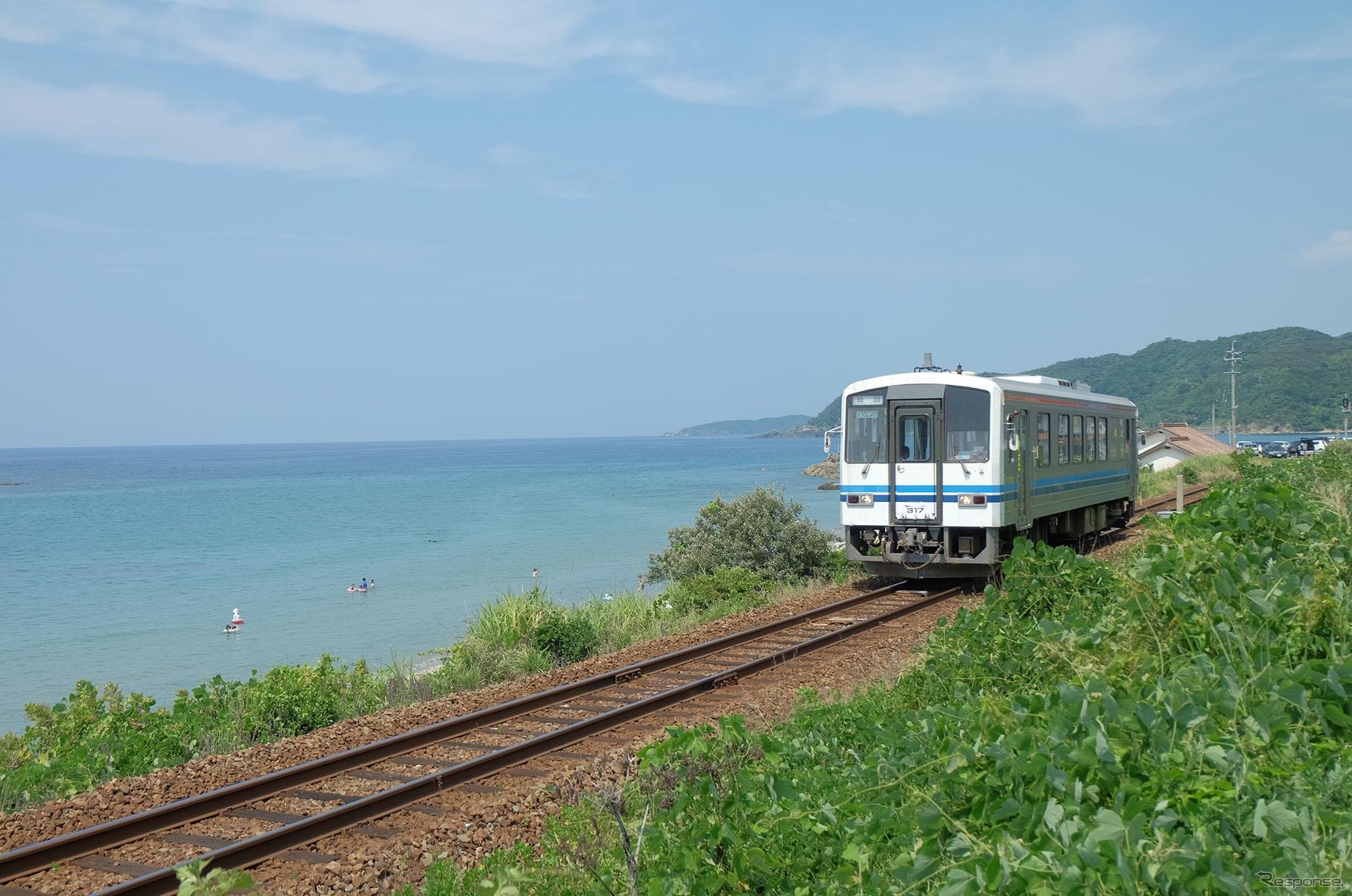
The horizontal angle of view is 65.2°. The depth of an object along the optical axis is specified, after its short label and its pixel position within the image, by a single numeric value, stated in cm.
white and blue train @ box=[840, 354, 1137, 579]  1533
